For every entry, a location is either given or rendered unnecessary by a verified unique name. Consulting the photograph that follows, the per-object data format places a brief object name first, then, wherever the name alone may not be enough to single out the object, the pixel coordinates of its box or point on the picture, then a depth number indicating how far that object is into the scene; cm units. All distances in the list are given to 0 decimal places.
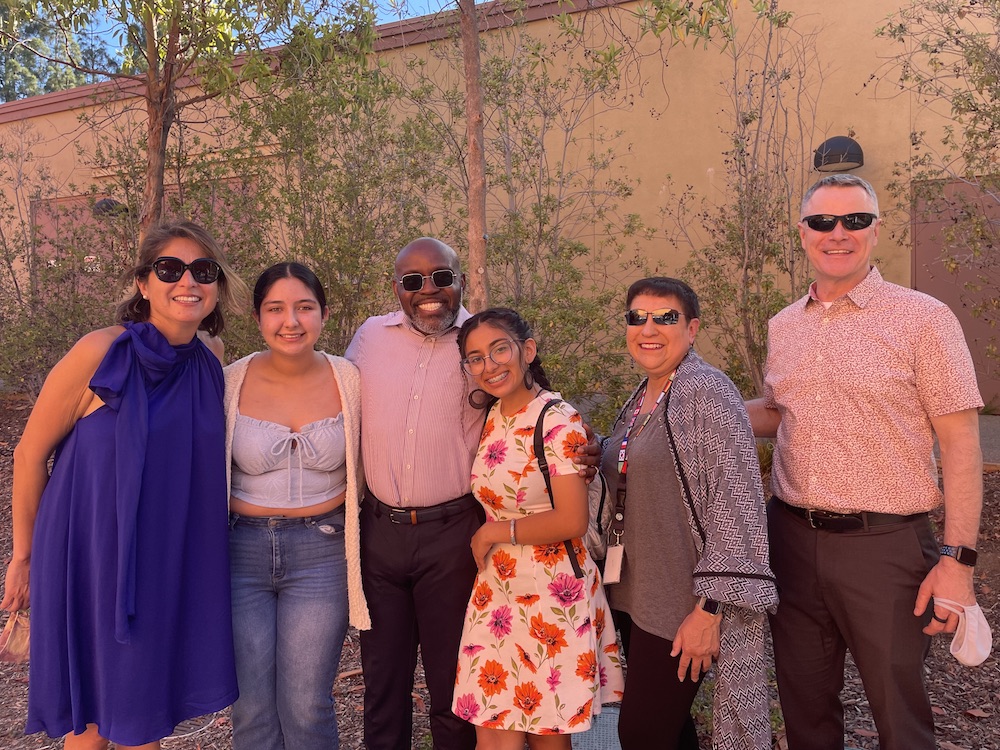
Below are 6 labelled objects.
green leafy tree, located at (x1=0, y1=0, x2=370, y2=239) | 504
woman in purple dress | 256
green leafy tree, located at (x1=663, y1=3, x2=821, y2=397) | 626
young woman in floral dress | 262
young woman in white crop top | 280
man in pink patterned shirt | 247
